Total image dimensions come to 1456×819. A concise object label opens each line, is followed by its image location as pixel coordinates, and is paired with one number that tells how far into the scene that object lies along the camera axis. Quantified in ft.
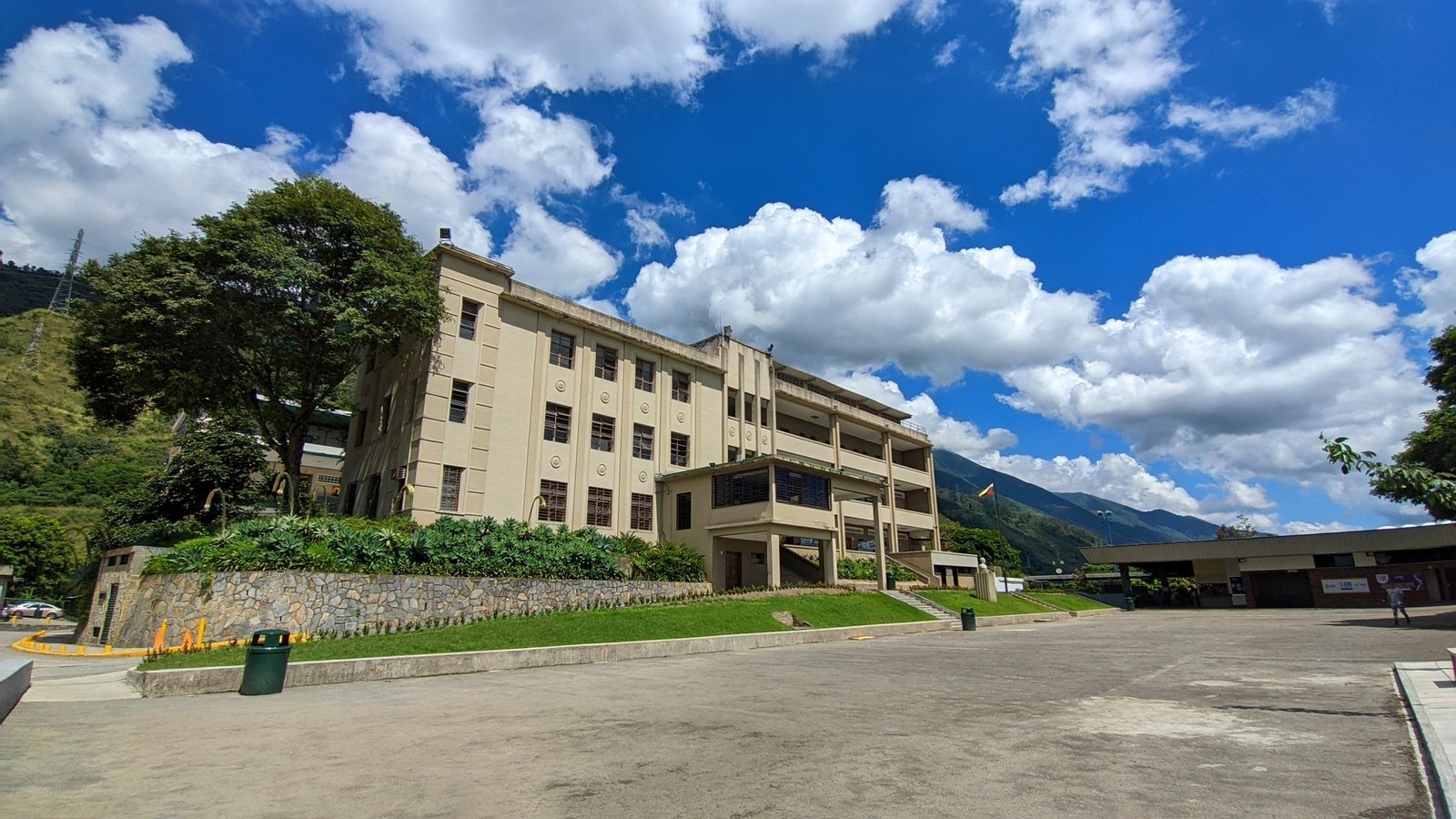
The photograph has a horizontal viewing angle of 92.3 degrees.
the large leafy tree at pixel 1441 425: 113.29
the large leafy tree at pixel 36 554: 162.81
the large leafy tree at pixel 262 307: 79.30
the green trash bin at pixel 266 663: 39.06
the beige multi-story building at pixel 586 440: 90.12
